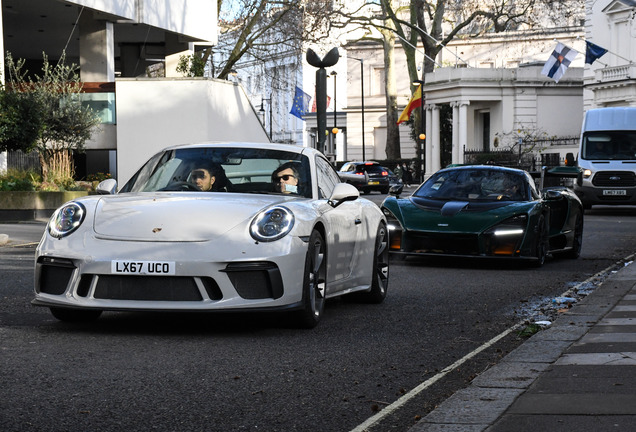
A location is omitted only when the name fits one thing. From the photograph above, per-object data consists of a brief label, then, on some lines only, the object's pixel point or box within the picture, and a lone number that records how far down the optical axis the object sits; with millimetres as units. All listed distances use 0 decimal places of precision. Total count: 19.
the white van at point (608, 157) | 30406
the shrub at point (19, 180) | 26828
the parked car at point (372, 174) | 54375
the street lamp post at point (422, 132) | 65931
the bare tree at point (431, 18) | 57188
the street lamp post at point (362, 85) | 83188
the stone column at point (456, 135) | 68688
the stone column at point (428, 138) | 71562
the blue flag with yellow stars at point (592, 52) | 49812
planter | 25797
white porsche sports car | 7539
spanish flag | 67875
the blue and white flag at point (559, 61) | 53469
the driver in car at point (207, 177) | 8828
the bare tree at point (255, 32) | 43500
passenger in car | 8875
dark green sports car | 14117
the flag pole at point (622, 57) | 53825
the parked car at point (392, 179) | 57938
